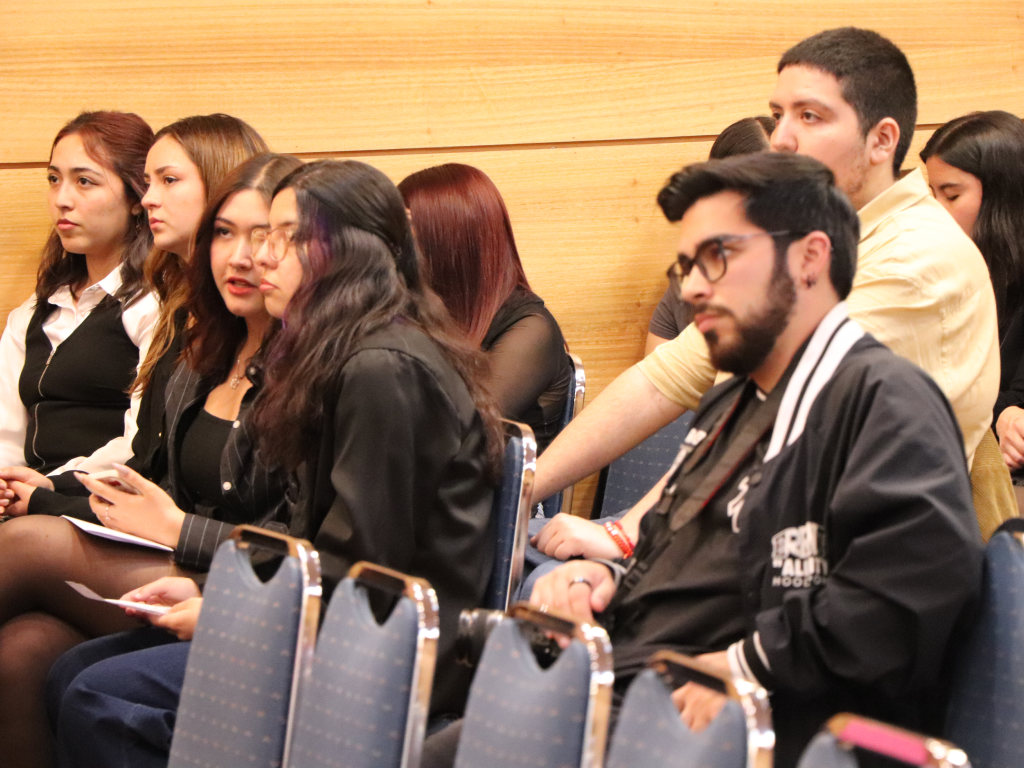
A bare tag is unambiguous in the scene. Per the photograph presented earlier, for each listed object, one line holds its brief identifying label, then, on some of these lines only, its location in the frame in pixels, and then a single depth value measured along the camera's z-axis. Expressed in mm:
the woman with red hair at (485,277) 6304
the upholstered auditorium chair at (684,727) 4874
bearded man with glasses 5041
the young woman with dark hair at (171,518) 5777
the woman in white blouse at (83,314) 6471
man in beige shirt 5489
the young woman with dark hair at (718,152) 6520
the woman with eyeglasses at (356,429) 5445
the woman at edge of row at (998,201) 6325
